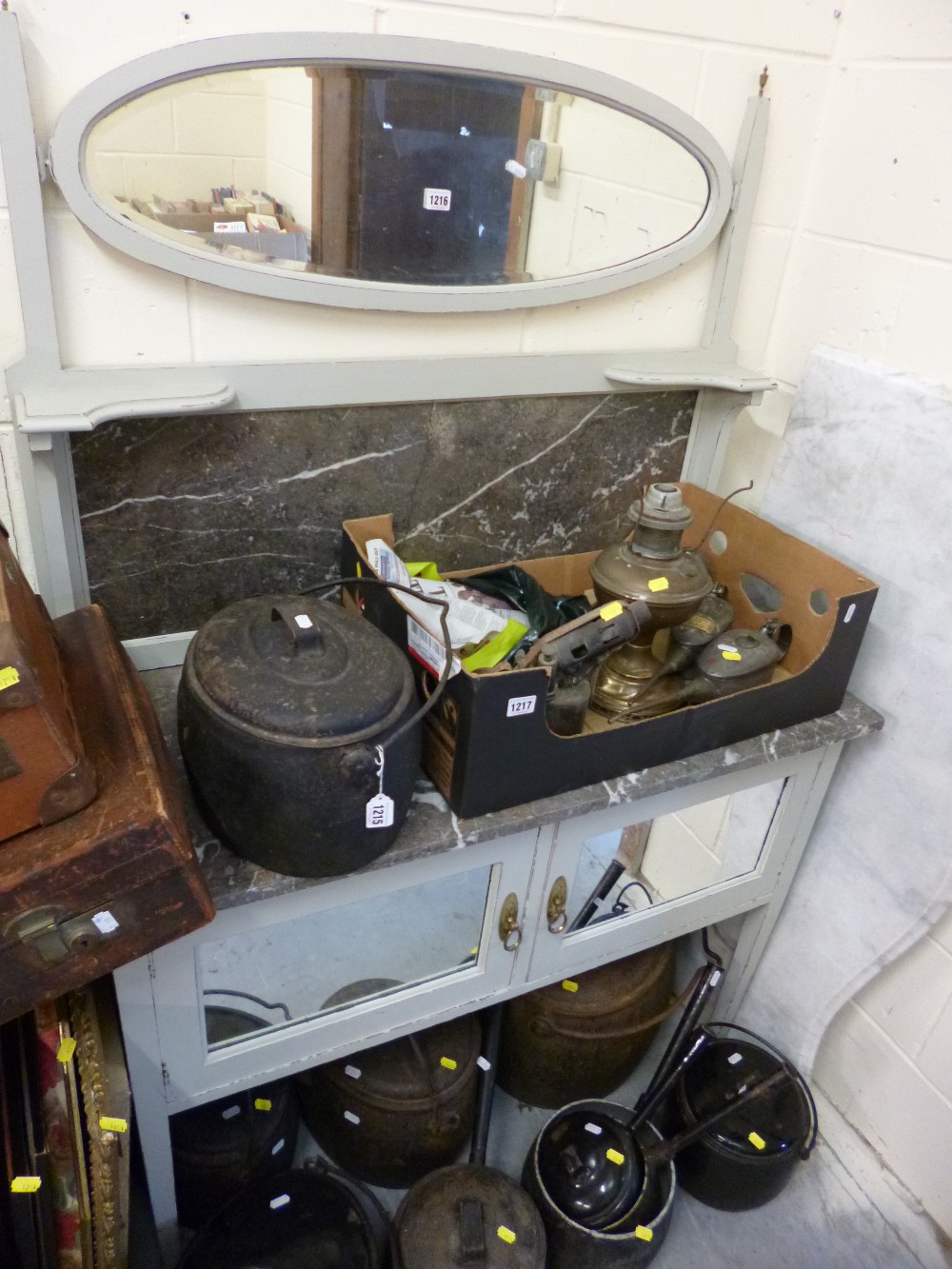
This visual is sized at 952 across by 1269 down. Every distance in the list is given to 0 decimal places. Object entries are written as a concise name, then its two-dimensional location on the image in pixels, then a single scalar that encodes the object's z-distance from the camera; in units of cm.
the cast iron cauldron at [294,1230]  121
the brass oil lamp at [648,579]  121
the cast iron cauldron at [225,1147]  133
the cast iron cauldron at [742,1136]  147
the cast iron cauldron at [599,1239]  132
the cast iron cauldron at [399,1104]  140
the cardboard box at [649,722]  104
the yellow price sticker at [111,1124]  103
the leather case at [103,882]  79
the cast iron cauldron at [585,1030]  153
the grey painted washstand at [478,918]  106
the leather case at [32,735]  73
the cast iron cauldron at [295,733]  90
